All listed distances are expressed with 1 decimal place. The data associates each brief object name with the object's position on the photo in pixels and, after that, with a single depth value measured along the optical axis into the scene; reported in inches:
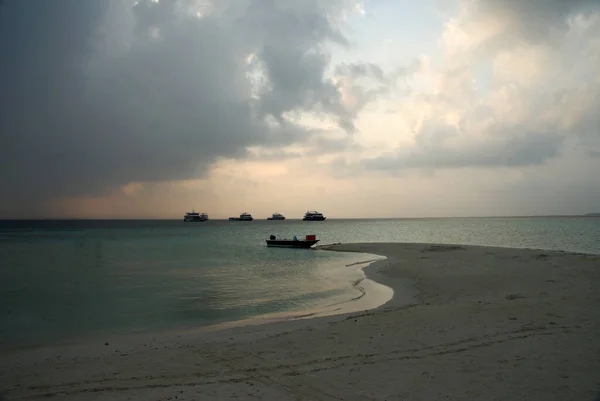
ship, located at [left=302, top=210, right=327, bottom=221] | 7332.7
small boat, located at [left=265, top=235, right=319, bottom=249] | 2073.6
